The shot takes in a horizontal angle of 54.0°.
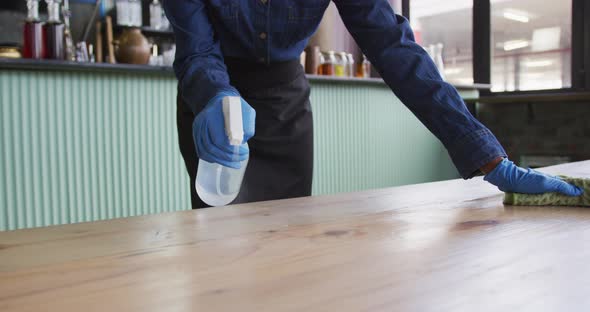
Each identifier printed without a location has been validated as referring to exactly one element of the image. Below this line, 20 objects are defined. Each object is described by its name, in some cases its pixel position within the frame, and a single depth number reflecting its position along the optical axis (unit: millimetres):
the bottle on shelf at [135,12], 2911
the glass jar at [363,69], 3680
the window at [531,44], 3924
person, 963
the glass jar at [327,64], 3275
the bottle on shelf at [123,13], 2893
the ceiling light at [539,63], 4017
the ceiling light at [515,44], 4112
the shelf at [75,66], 2111
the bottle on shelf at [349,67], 3455
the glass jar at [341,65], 3297
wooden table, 398
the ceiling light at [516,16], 4075
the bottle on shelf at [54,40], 2307
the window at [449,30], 4348
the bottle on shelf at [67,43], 2400
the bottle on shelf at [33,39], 2291
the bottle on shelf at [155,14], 3039
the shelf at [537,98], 3654
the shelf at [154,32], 2991
